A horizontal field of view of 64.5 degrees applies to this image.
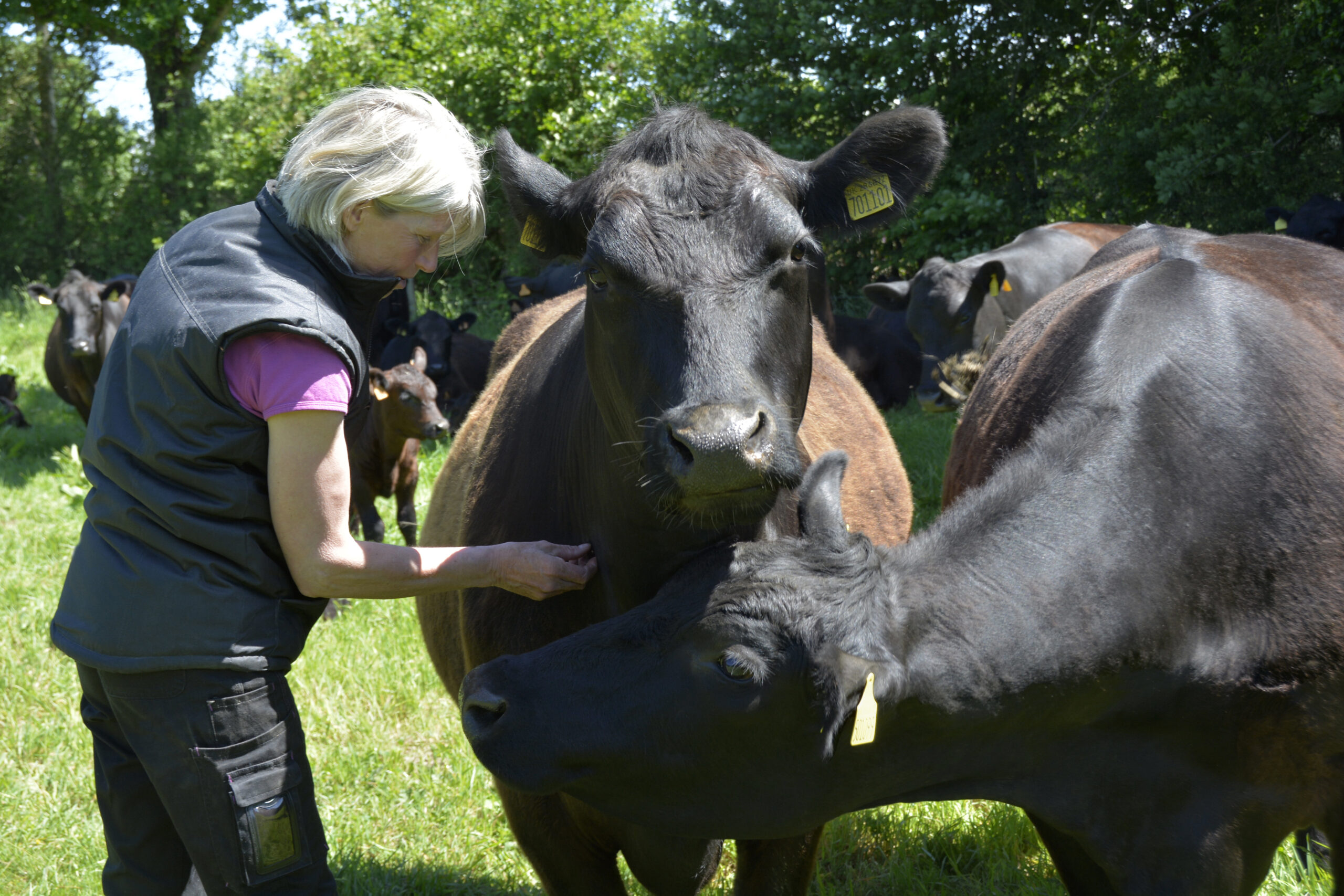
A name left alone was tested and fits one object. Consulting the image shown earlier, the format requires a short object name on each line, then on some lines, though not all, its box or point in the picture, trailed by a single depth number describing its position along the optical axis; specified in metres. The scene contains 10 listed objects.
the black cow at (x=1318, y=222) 9.33
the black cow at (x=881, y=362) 12.20
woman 2.07
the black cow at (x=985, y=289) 9.47
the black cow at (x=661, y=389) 2.09
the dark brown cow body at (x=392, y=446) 7.96
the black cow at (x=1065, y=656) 2.11
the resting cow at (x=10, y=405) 12.59
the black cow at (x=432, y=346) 12.62
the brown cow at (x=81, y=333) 11.66
